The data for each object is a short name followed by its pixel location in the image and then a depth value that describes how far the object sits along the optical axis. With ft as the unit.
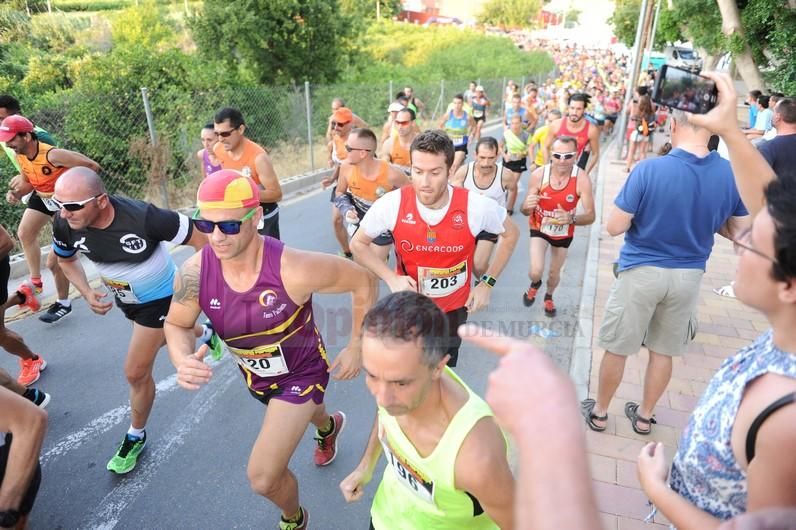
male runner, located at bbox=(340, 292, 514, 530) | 5.31
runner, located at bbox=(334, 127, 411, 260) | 17.30
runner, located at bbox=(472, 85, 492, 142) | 43.83
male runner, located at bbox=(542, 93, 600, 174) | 24.32
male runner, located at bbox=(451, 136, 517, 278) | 17.81
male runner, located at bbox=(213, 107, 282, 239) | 16.61
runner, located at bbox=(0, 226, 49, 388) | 12.15
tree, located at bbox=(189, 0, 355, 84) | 50.55
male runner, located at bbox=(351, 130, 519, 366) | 10.46
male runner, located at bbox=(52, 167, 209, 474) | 10.56
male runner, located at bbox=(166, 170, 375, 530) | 8.02
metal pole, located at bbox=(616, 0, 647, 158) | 41.83
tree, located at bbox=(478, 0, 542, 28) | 246.27
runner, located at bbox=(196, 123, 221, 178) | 18.48
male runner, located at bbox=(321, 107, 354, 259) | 22.77
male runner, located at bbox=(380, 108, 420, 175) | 22.93
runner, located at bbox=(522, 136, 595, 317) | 15.94
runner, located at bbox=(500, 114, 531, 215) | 28.53
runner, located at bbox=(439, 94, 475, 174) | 31.96
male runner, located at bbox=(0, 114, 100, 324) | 15.21
